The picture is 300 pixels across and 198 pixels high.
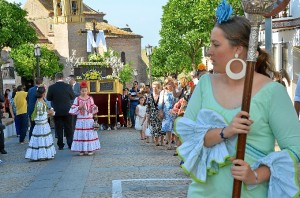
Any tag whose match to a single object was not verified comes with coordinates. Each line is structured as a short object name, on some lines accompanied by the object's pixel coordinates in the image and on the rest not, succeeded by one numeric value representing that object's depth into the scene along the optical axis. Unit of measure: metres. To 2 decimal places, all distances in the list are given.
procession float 18.32
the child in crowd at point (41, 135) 10.24
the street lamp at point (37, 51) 26.83
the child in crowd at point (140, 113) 14.53
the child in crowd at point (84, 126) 10.76
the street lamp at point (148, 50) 27.10
